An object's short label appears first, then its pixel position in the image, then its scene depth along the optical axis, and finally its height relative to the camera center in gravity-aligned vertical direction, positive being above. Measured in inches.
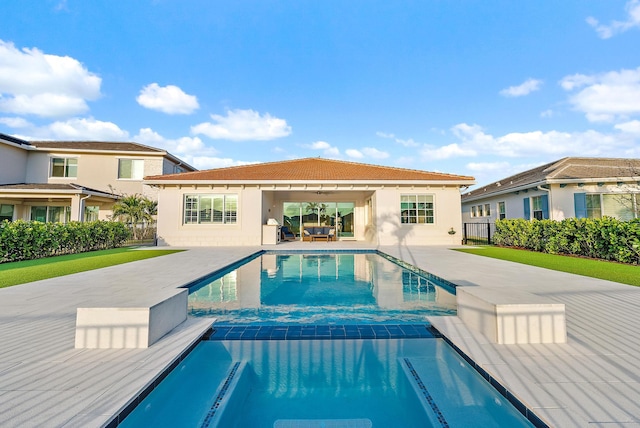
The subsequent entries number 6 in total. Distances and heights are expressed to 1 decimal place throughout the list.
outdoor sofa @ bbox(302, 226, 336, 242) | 644.1 -8.6
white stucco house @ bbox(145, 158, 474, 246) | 543.2 +44.9
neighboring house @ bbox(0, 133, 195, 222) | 659.4 +147.6
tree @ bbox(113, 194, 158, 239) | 616.7 +42.8
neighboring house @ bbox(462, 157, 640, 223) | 506.9 +63.9
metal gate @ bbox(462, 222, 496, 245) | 637.9 -13.8
